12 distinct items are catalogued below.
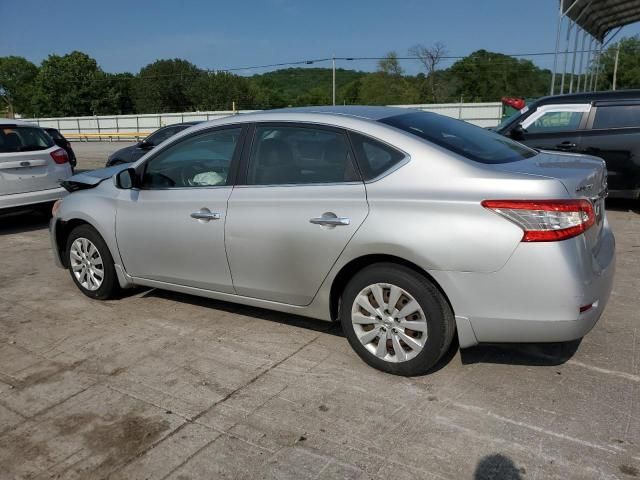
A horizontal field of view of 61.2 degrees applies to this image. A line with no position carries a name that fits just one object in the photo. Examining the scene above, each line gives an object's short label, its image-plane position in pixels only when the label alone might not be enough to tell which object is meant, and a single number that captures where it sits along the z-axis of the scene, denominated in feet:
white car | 25.54
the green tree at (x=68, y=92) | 267.18
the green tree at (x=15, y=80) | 335.47
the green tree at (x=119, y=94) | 271.28
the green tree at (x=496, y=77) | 262.06
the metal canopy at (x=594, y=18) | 74.95
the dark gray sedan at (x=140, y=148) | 42.75
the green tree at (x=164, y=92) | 272.31
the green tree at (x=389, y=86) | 222.28
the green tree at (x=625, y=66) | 230.58
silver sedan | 9.43
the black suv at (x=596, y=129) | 24.54
